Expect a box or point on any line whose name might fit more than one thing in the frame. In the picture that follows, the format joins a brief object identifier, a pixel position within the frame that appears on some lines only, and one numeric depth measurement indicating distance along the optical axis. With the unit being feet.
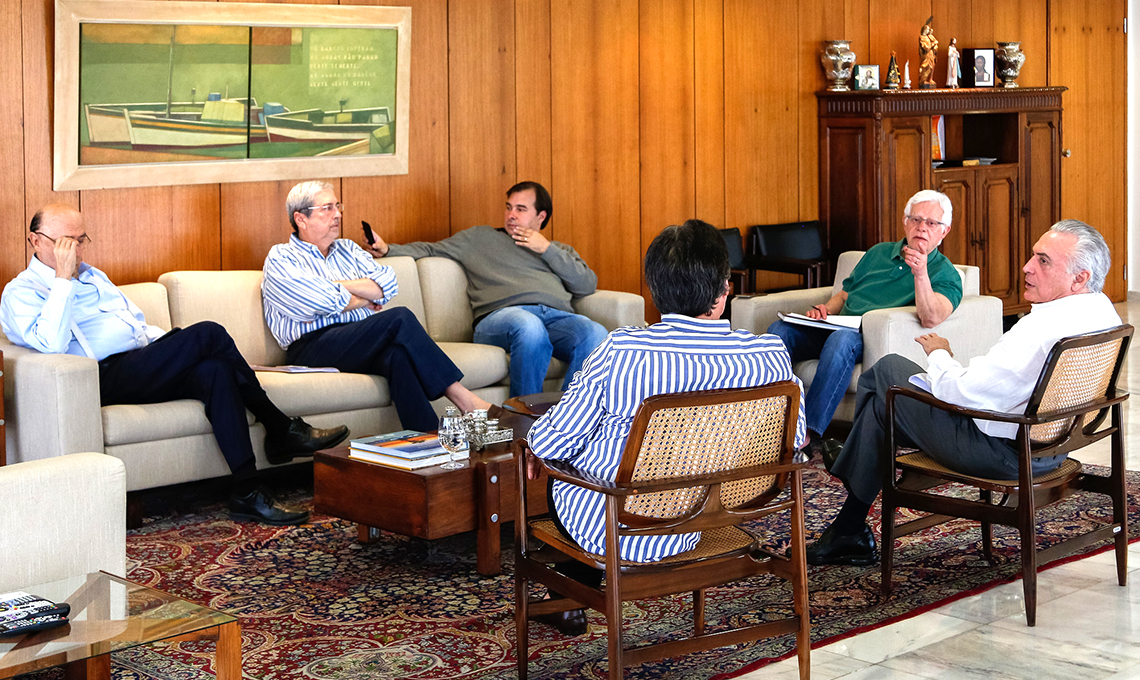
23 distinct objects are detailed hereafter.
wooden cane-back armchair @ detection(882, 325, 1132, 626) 11.60
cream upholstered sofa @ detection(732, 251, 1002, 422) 18.42
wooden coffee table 13.21
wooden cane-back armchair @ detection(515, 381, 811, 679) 9.14
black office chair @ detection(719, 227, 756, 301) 25.29
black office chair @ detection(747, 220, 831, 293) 25.16
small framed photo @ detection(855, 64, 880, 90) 27.27
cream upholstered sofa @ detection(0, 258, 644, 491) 14.75
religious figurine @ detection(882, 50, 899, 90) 27.81
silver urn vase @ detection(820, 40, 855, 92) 26.84
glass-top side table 7.54
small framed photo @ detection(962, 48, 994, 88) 29.68
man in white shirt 11.76
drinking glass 13.82
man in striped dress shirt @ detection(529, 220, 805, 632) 9.45
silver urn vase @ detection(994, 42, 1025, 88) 29.91
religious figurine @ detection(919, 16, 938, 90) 28.58
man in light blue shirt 15.53
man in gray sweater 19.74
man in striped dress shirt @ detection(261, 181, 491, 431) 17.39
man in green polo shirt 18.28
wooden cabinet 26.78
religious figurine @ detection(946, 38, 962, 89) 29.25
